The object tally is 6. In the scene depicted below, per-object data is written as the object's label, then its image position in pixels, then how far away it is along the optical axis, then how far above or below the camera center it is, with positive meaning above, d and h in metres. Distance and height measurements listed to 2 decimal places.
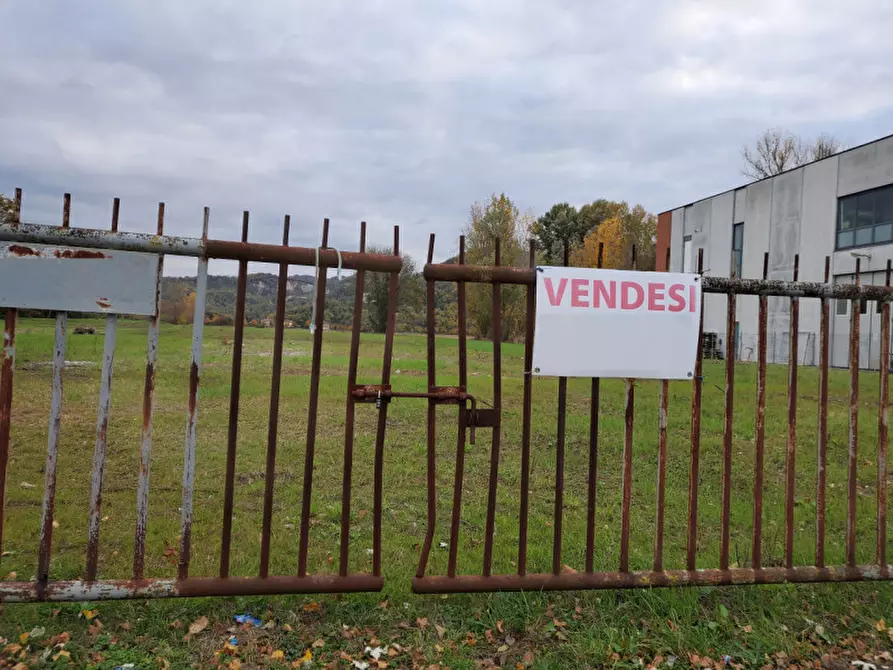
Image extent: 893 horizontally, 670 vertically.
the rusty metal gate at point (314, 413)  2.93 -0.28
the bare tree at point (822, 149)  39.62 +15.43
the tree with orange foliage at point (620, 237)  44.06 +10.85
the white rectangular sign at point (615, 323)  3.38 +0.28
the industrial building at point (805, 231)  22.30 +6.54
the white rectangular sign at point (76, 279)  2.87 +0.30
